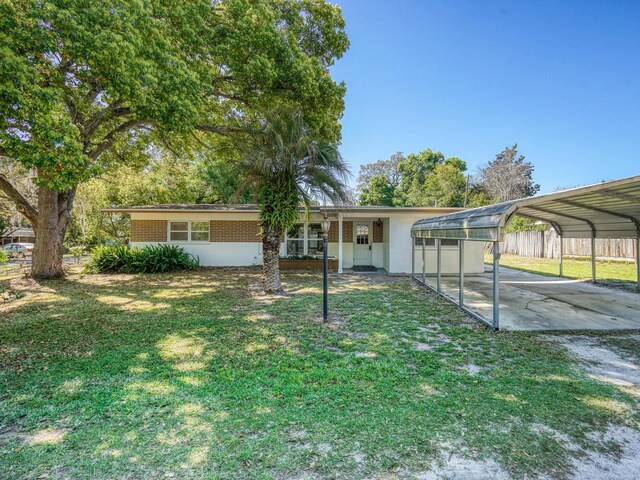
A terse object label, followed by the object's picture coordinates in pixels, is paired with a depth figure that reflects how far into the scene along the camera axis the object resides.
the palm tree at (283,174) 8.05
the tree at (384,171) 44.78
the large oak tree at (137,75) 5.86
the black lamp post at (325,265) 6.09
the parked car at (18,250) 21.08
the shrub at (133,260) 12.77
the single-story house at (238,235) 14.31
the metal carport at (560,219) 5.47
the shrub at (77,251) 16.67
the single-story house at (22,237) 33.76
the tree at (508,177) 32.94
